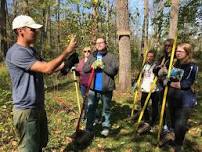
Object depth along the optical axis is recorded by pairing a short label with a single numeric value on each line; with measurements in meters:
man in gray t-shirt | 2.20
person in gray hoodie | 3.53
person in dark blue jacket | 3.06
